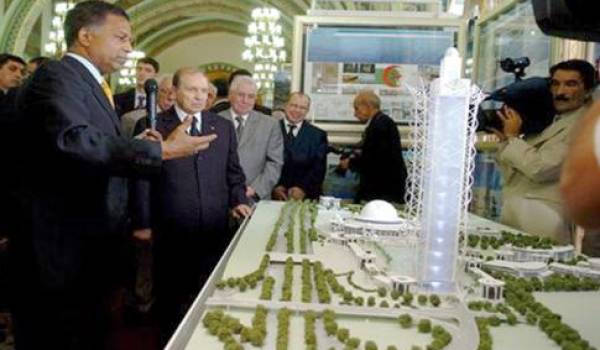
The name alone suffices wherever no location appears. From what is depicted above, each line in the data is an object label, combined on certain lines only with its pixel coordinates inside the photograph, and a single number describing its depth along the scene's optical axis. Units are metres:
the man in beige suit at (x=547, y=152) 3.84
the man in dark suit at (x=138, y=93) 6.06
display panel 6.80
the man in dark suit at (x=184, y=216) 3.97
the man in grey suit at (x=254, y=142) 5.33
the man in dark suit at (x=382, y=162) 5.77
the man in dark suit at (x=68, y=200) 2.83
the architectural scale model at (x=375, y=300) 1.66
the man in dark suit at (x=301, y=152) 5.80
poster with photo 6.79
